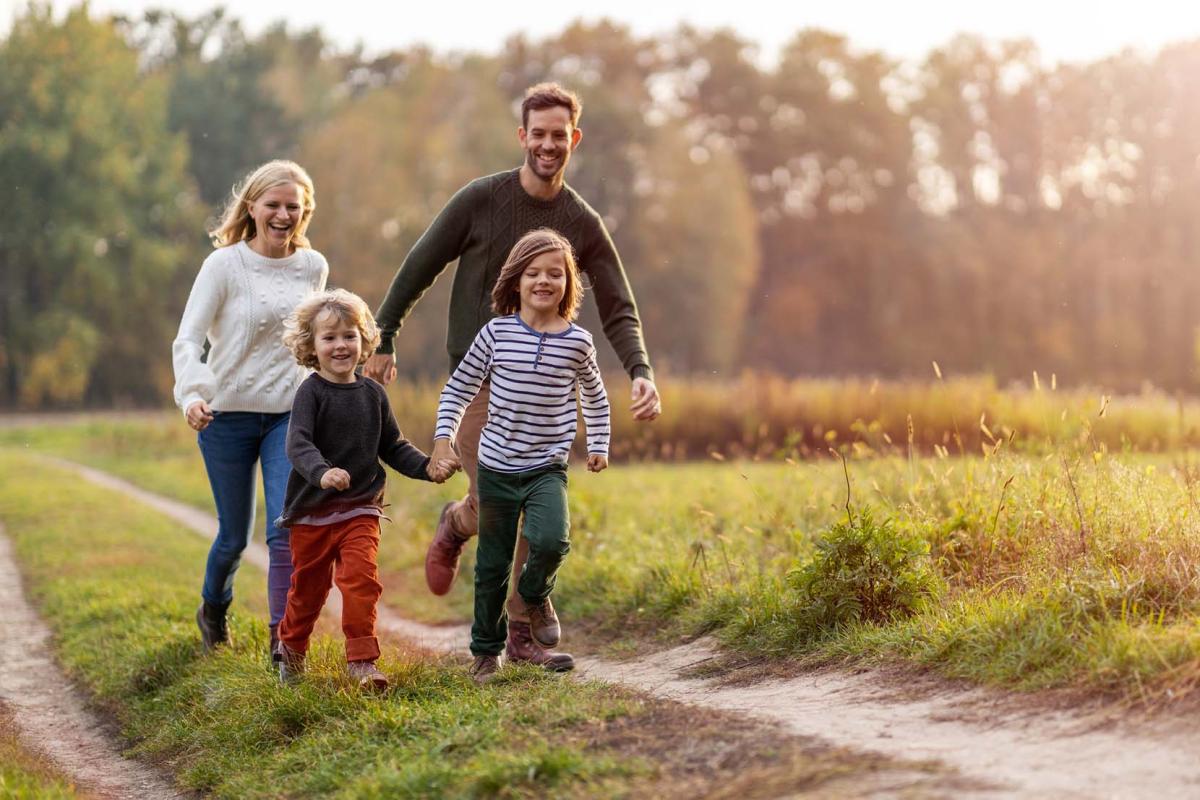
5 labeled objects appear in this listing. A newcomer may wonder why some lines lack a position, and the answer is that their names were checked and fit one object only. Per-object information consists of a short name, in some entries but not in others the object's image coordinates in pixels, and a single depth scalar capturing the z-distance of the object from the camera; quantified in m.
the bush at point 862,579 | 12.01
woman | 12.27
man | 11.75
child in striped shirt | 10.95
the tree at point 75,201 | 74.81
